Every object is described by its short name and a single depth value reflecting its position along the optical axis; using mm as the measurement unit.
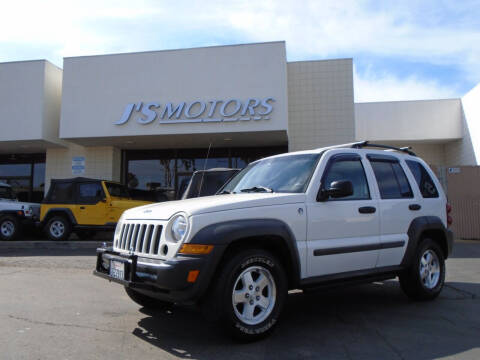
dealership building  13859
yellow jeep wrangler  11922
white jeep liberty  3451
